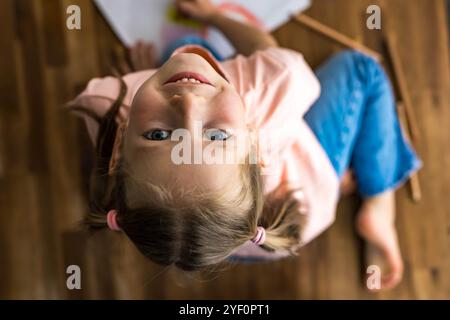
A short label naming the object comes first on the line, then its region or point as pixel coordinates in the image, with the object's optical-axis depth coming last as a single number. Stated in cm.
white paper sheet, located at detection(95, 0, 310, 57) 68
